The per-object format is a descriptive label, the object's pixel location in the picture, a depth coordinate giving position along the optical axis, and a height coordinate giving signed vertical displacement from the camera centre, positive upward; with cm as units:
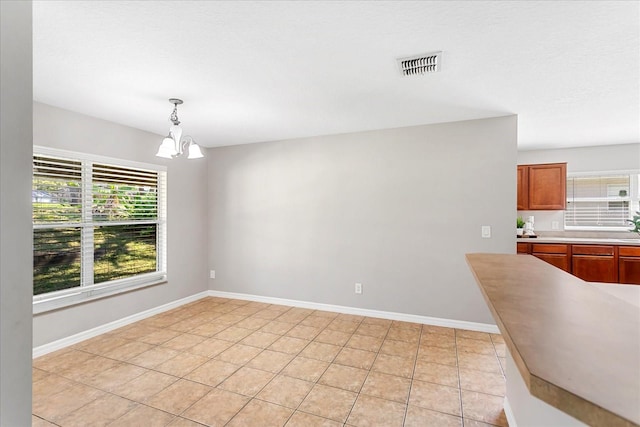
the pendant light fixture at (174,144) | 267 +60
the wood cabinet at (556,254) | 421 -58
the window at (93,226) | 290 -19
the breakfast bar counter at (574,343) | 51 -30
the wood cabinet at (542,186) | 455 +40
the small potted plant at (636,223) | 395 -12
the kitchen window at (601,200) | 462 +20
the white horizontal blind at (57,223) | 285 -14
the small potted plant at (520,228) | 474 -24
